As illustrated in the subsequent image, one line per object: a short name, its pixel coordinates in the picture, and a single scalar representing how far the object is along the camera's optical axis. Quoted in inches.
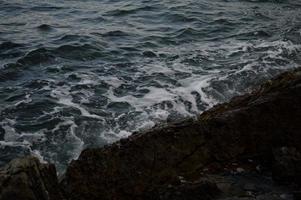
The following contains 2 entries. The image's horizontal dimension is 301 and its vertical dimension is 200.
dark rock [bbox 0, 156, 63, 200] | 182.5
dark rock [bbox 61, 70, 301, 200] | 201.9
